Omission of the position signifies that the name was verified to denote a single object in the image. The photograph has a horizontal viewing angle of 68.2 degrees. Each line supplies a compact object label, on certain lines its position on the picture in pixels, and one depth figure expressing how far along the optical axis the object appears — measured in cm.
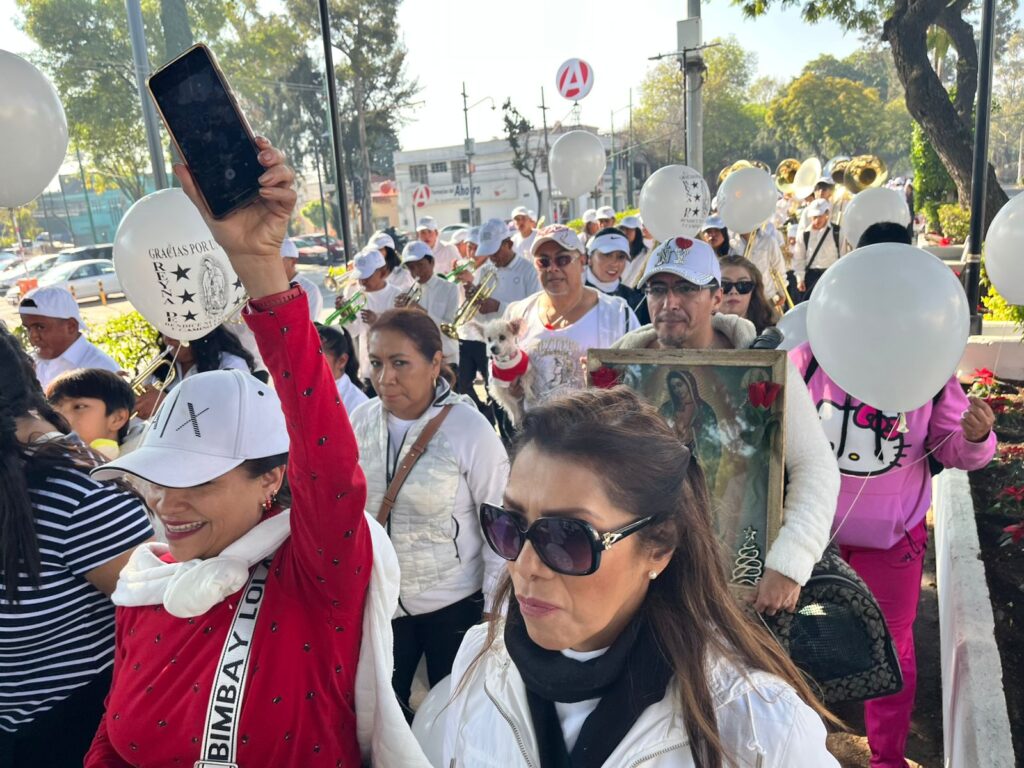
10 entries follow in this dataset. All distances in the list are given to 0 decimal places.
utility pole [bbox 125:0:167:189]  630
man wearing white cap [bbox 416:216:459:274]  1253
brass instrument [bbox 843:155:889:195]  1423
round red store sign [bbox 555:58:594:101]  1381
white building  5925
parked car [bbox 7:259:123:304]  2375
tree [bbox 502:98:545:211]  3269
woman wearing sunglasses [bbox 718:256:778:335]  422
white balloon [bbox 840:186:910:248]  736
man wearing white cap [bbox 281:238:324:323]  557
